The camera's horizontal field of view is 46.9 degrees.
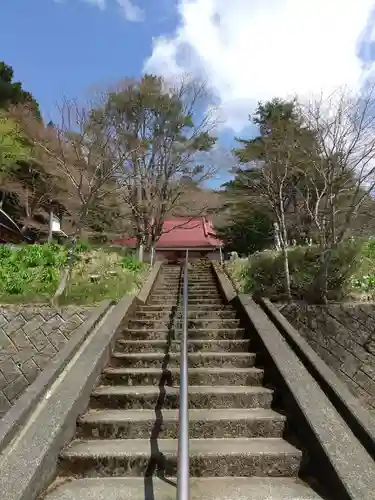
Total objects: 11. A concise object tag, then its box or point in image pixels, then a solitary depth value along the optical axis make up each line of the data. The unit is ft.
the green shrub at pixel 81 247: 32.70
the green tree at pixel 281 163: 28.37
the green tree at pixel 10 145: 58.23
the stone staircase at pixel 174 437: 9.52
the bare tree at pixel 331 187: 22.85
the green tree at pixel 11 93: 71.36
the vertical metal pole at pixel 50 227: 37.66
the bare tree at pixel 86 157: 34.21
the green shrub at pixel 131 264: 32.01
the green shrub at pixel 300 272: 23.61
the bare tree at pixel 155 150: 51.85
